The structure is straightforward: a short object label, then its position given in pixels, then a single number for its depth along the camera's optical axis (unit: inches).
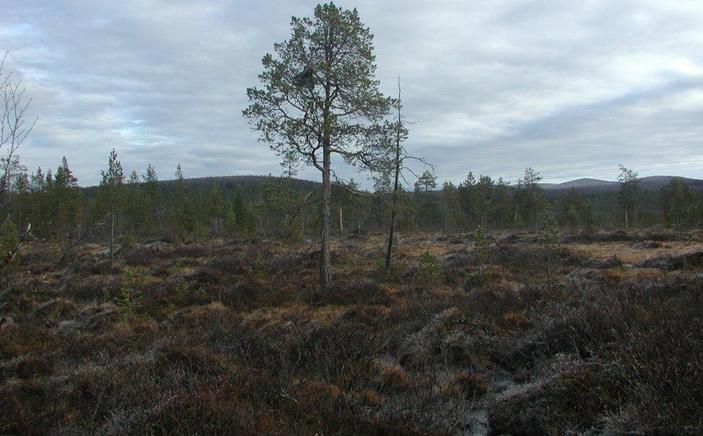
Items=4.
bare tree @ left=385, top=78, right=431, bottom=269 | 567.8
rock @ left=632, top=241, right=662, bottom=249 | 832.9
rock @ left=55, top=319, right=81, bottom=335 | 418.8
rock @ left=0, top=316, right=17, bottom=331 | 409.4
